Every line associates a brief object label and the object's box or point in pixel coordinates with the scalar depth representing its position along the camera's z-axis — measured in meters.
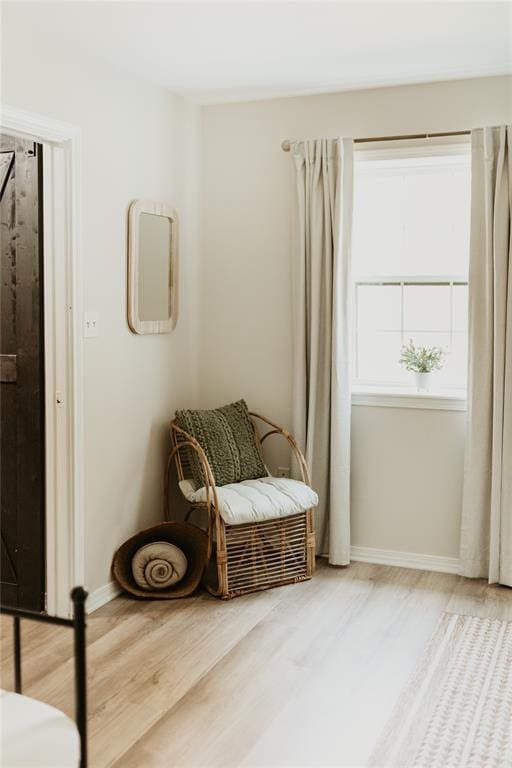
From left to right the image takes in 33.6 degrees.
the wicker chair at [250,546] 4.07
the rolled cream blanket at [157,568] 4.11
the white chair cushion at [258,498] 4.01
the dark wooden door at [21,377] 3.75
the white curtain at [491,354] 4.12
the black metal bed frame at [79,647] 1.81
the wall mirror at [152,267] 4.21
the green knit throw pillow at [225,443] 4.36
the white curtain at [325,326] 4.47
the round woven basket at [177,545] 4.10
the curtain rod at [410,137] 4.28
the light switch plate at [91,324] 3.87
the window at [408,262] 4.52
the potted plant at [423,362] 4.50
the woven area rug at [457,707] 2.70
